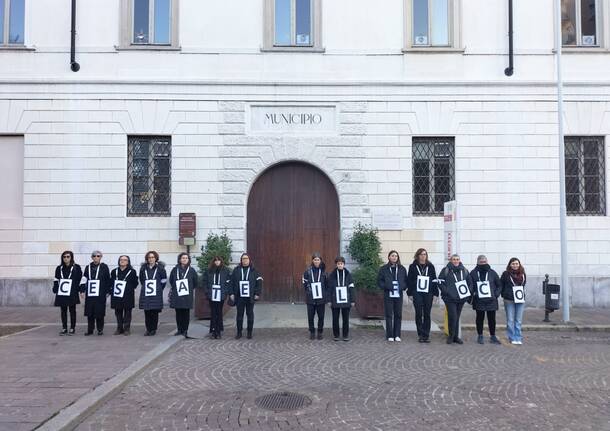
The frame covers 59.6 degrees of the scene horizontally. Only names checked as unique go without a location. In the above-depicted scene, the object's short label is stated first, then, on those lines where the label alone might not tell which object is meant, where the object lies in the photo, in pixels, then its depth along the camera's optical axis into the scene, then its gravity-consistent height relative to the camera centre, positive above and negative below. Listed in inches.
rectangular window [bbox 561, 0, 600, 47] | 593.0 +242.8
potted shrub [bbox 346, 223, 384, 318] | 487.5 -26.2
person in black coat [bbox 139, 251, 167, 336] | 418.9 -37.7
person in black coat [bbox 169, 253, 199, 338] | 417.7 -39.4
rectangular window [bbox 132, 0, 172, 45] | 577.9 +238.6
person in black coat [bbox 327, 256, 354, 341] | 410.3 -41.8
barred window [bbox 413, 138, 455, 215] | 577.3 +72.0
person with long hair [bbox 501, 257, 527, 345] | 404.2 -45.4
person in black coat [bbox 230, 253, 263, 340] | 419.8 -38.8
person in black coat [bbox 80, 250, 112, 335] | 417.7 -38.4
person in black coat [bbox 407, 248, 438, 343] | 405.4 -37.8
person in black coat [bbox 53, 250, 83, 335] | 420.2 -36.1
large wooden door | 573.6 +17.0
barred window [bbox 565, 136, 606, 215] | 577.3 +70.2
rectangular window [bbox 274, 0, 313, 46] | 582.9 +239.5
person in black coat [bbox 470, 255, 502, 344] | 405.1 -41.0
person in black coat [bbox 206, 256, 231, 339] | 421.1 -38.5
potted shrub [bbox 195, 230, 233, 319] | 494.0 -14.4
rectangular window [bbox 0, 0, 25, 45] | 576.7 +239.1
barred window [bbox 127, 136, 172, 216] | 569.6 +70.1
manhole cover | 245.0 -76.5
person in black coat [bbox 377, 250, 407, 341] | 409.4 -42.9
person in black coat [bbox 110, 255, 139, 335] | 423.8 -40.7
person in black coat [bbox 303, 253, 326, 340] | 416.8 -41.8
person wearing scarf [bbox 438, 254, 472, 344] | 402.3 -38.9
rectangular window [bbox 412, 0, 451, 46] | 586.9 +240.5
